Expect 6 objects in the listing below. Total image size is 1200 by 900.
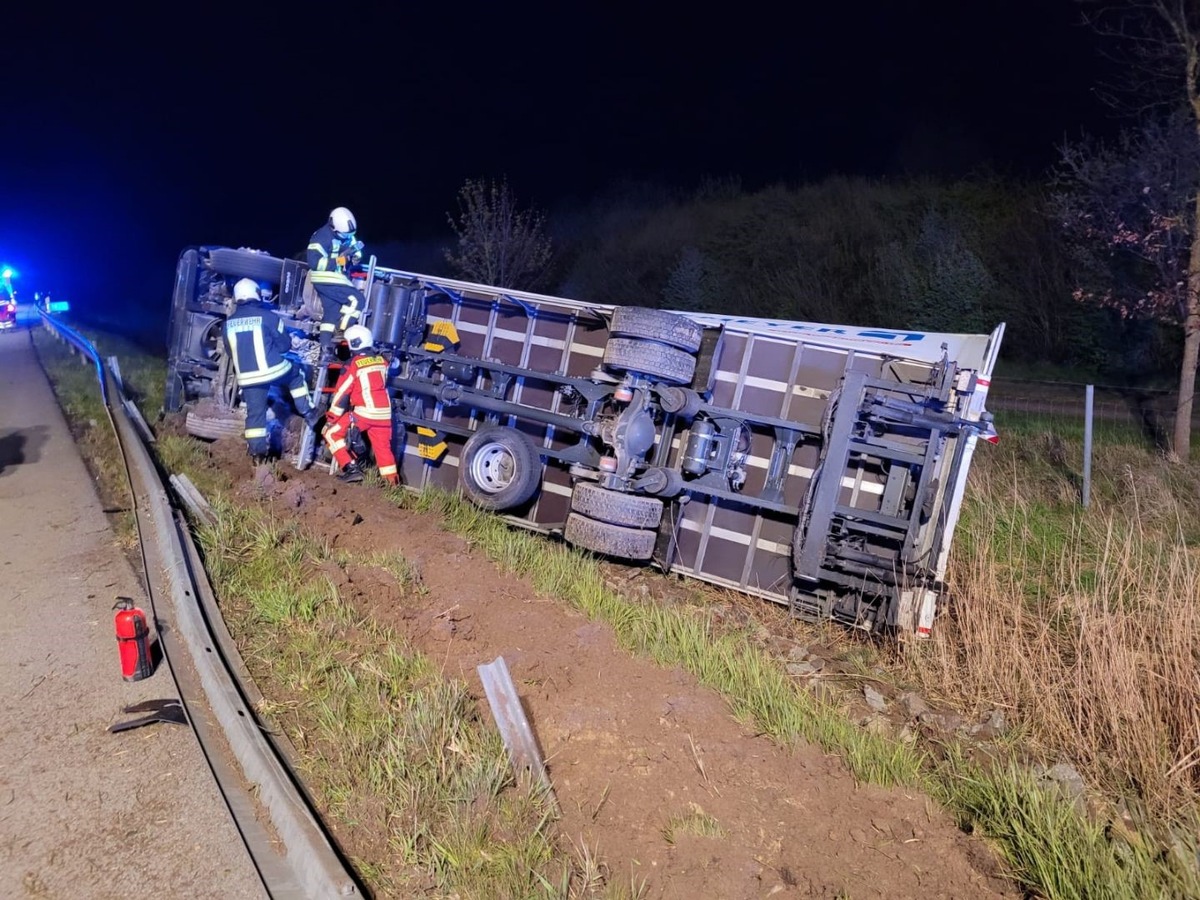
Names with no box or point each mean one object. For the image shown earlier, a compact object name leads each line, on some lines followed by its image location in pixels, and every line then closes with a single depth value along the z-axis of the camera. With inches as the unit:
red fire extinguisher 165.6
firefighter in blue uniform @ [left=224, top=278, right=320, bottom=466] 320.5
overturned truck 255.6
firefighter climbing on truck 329.7
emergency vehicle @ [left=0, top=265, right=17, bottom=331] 1173.2
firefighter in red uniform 307.0
